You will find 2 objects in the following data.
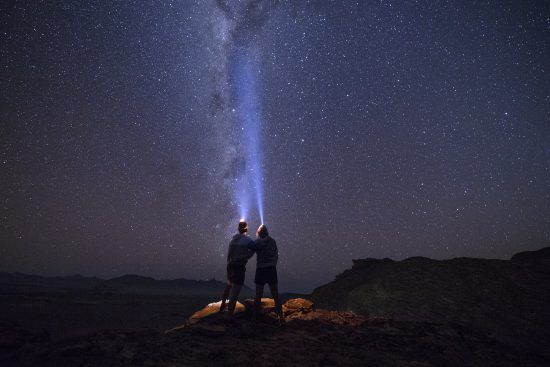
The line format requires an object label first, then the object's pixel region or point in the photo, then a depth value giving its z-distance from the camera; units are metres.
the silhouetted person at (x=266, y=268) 8.31
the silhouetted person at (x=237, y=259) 8.51
